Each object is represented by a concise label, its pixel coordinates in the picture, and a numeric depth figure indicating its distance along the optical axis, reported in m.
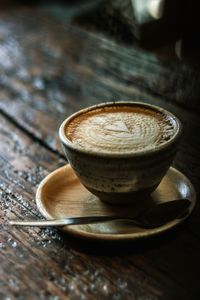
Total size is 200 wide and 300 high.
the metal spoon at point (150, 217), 0.82
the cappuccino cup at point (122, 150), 0.79
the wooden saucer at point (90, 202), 0.81
